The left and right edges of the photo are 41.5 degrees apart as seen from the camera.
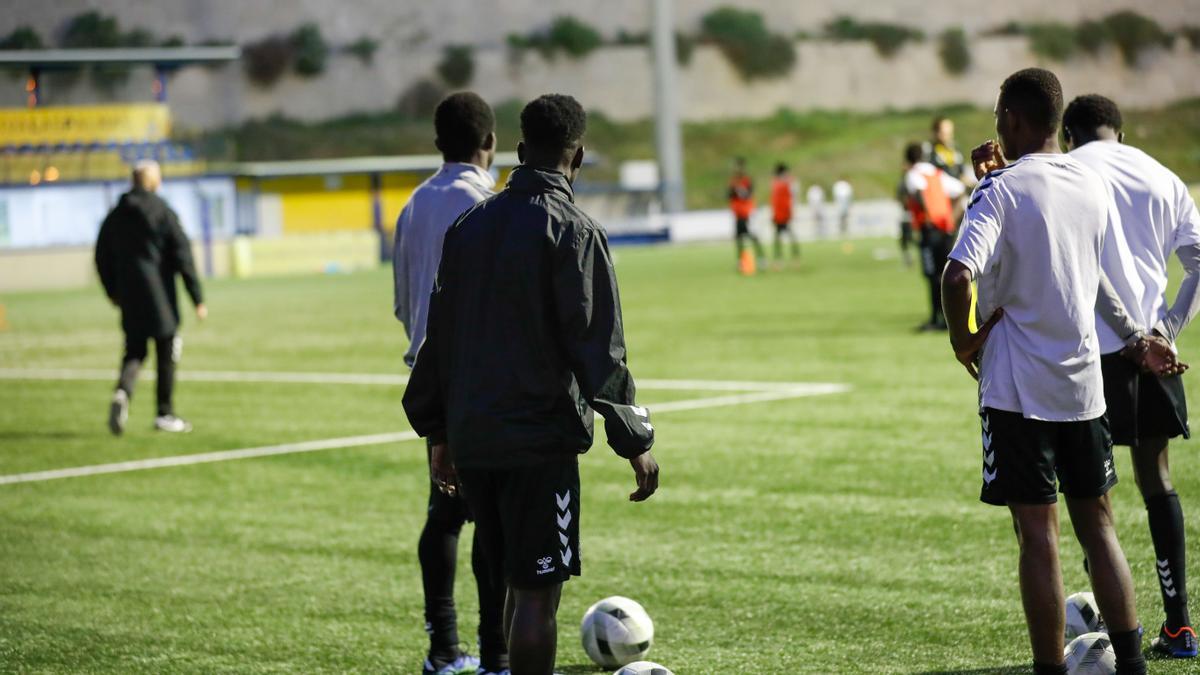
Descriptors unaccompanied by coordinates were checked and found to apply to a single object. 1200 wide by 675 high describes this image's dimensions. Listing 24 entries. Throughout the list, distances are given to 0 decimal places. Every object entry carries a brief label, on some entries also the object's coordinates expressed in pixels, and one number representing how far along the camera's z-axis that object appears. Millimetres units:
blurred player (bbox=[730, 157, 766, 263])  32969
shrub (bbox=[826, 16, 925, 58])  118750
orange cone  33678
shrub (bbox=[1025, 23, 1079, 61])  116500
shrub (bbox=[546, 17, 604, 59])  116500
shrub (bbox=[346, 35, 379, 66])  114688
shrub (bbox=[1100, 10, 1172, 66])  116938
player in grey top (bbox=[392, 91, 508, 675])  5902
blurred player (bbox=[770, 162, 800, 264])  35406
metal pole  62188
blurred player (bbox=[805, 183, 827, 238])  58531
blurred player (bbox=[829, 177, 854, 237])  58906
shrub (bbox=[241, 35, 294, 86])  112500
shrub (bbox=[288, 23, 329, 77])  112938
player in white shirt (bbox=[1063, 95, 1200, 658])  5582
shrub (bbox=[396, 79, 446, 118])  111500
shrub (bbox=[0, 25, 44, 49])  104962
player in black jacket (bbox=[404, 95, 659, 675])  4516
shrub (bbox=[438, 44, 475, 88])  113438
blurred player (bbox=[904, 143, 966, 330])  17234
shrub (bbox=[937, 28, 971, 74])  117875
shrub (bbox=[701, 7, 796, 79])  116062
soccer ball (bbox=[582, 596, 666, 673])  6102
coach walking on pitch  13414
